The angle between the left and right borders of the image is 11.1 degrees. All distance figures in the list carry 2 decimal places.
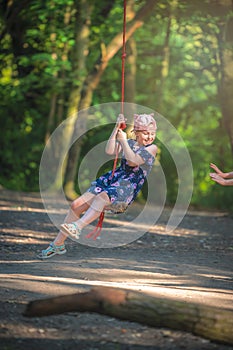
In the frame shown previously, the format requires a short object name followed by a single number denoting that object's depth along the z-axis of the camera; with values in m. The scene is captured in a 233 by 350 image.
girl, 12.27
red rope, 12.23
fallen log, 8.54
